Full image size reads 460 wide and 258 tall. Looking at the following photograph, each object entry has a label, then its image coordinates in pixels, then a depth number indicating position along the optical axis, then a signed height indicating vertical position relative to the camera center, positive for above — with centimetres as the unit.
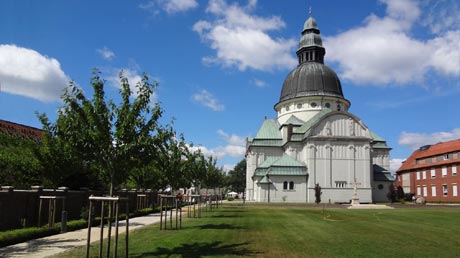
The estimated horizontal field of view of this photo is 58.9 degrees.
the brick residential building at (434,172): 6906 +366
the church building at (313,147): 7112 +776
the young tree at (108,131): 1341 +169
